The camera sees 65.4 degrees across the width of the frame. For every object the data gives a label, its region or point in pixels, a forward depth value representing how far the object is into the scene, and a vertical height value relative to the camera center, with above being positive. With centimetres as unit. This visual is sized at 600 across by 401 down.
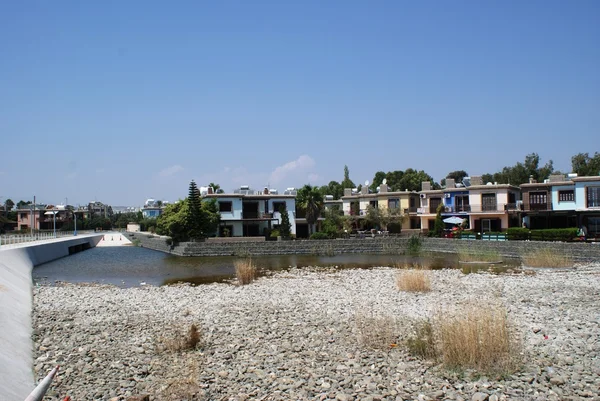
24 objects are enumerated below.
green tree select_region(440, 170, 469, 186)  9262 +506
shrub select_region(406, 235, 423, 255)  4010 -382
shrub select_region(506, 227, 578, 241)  3528 -295
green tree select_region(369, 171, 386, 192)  8694 +461
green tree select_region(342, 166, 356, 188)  9731 +500
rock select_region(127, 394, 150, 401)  774 -307
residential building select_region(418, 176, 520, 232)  4784 -48
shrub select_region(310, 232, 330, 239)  4816 -304
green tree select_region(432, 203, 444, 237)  4578 -256
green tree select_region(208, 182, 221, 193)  5582 +287
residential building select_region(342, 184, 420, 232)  5595 -9
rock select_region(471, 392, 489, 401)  725 -308
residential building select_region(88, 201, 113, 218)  12794 +150
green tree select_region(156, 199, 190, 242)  4772 -129
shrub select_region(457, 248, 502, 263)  3161 -399
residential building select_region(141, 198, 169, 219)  10375 +85
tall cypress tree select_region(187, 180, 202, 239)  4803 -32
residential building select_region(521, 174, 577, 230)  4244 -66
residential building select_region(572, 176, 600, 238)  4000 -48
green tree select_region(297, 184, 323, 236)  5009 +56
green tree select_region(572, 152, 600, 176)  6022 +419
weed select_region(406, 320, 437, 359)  928 -289
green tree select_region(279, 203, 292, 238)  4959 -208
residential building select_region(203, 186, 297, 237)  5281 -16
